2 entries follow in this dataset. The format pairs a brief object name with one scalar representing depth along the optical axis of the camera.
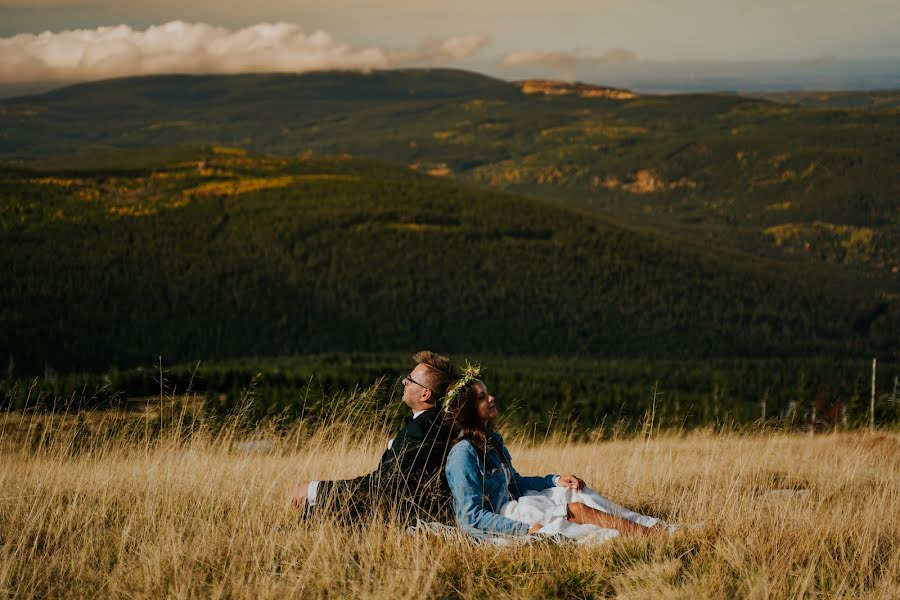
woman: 7.03
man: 7.36
